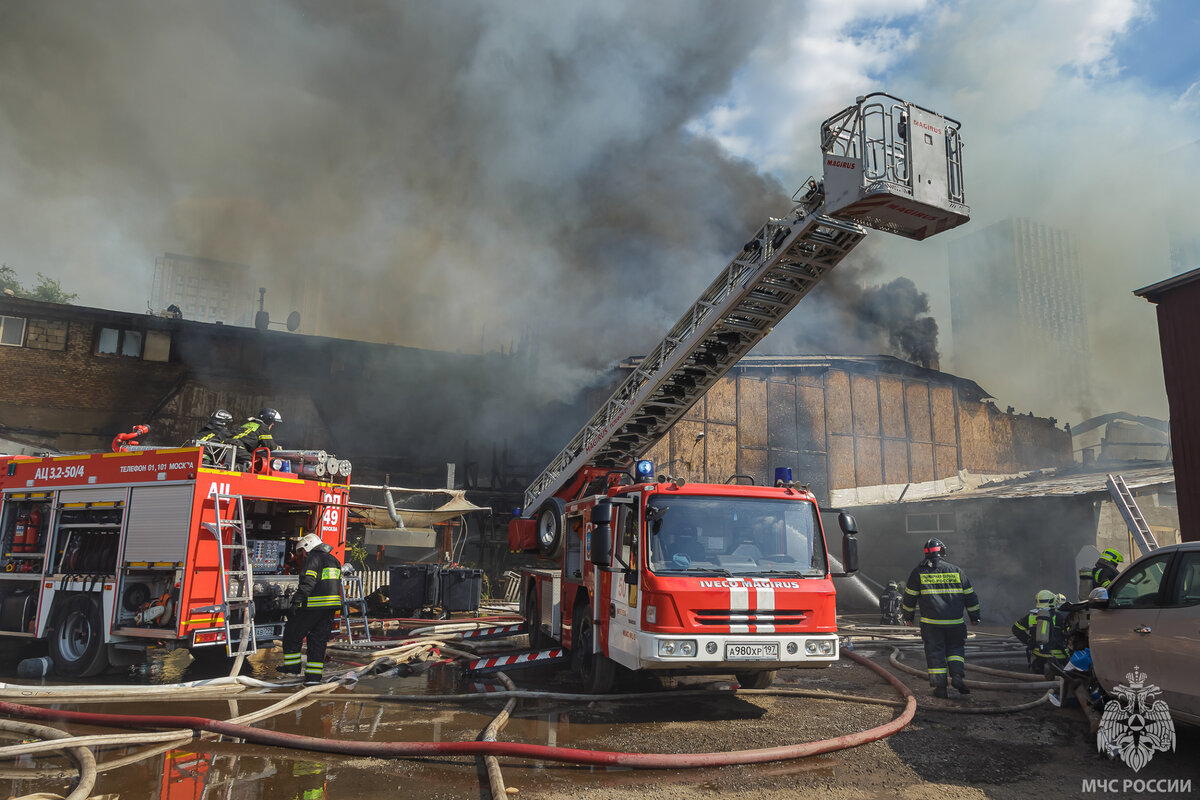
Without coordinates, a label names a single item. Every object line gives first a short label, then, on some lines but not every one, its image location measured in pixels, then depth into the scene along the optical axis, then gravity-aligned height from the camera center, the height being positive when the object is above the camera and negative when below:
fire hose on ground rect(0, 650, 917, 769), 4.46 -1.26
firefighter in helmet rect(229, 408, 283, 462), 8.02 +1.12
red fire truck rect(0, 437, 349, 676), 7.09 -0.12
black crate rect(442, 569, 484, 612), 12.65 -0.79
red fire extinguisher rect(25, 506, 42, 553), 8.46 +0.05
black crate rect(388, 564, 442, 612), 12.39 -0.75
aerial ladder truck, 5.84 +0.24
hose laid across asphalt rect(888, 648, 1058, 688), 7.07 -1.25
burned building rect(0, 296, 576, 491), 22.12 +4.57
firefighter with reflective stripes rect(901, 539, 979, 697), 6.87 -0.58
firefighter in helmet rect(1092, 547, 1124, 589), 6.88 -0.16
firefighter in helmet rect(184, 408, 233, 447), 7.73 +1.15
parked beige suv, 4.39 -0.45
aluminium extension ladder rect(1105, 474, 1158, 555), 12.45 +0.74
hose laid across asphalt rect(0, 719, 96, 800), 3.79 -1.27
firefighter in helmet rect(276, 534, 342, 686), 6.96 -0.63
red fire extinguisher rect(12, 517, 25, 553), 8.52 -0.03
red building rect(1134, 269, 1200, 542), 11.04 +2.69
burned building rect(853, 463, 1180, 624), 15.02 +0.54
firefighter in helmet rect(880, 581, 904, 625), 13.45 -0.98
